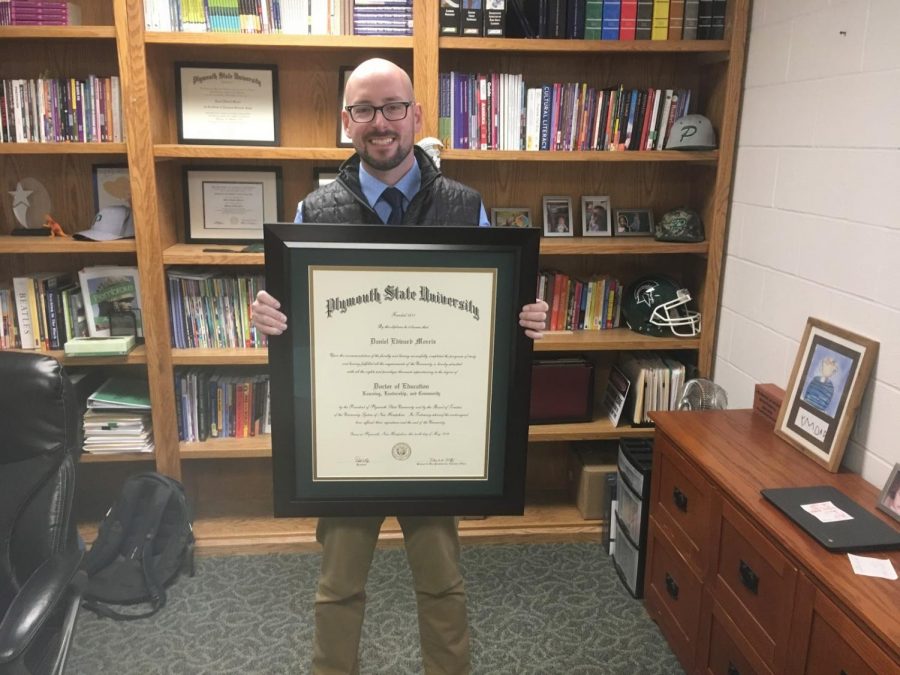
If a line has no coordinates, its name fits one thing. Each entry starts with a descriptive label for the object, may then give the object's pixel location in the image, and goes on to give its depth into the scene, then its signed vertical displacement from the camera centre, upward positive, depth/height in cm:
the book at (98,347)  257 -68
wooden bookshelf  246 -5
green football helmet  274 -54
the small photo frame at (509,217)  284 -22
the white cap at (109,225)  260 -26
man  166 -14
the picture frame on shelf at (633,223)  289 -23
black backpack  243 -135
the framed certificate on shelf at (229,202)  276 -18
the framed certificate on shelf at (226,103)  263 +18
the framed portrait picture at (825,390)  186 -58
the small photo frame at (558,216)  286 -21
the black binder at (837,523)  154 -77
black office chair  166 -76
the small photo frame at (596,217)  288 -21
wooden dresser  141 -89
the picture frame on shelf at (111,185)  273 -12
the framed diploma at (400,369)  153 -45
